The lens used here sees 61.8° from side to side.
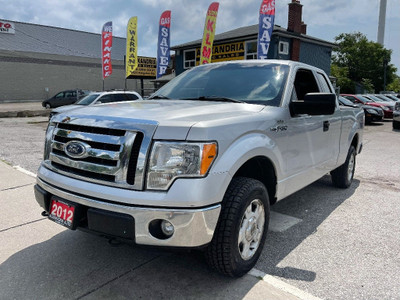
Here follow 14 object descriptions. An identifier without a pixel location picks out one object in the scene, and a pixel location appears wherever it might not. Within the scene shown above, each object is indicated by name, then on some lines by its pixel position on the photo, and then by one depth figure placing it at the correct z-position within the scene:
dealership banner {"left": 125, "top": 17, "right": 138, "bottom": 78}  21.06
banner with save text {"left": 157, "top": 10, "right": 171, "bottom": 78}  20.75
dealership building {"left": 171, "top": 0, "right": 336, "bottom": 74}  23.09
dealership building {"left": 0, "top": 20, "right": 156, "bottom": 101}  35.88
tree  52.16
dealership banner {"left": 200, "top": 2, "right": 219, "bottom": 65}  19.62
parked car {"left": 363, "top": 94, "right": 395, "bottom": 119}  19.81
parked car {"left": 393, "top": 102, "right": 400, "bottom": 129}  14.88
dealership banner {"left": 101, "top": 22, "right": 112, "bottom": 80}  21.38
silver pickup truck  2.20
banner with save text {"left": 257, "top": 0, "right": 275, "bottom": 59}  17.80
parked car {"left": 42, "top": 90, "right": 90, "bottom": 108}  27.33
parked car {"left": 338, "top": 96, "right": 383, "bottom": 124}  17.31
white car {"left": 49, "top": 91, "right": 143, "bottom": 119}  12.51
